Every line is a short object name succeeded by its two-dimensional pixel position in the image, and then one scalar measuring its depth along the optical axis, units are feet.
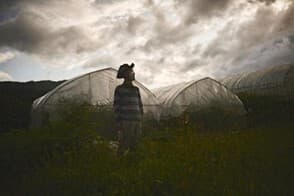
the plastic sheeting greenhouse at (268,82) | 72.69
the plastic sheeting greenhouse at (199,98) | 53.26
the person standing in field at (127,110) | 25.57
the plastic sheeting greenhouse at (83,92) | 45.06
